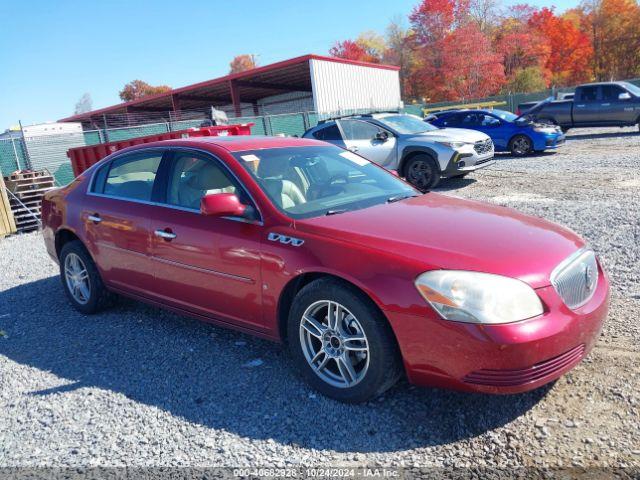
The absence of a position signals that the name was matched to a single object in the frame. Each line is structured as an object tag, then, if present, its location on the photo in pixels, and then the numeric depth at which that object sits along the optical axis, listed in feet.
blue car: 47.50
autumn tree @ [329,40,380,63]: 186.60
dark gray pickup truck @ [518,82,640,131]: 59.00
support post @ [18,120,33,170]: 50.14
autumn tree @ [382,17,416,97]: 163.53
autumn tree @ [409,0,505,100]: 136.05
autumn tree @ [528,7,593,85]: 154.40
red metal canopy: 94.63
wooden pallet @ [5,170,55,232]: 34.83
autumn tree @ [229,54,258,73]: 241.55
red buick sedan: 8.56
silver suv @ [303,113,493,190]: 32.91
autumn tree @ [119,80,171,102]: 270.67
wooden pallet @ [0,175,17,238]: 32.58
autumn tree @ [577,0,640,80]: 151.23
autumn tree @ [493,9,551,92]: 140.56
